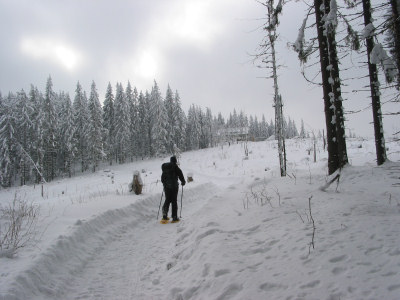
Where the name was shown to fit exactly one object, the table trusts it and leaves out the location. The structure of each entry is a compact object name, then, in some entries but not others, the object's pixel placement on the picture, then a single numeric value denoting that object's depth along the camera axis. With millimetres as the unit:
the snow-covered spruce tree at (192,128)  62178
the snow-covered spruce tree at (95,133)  40969
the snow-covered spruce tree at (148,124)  53081
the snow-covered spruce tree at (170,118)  50188
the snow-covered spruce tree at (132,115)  51562
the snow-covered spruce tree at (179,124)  53688
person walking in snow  7719
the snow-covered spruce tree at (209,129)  73125
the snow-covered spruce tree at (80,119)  41719
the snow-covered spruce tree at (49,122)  38438
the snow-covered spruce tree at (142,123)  53816
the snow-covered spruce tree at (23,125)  36125
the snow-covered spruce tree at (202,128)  69938
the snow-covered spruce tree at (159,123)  45875
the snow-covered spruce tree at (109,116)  49325
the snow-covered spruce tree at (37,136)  36444
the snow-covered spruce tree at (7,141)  34062
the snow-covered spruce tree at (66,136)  40375
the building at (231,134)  80050
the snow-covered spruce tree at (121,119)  46000
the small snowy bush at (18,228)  3881
